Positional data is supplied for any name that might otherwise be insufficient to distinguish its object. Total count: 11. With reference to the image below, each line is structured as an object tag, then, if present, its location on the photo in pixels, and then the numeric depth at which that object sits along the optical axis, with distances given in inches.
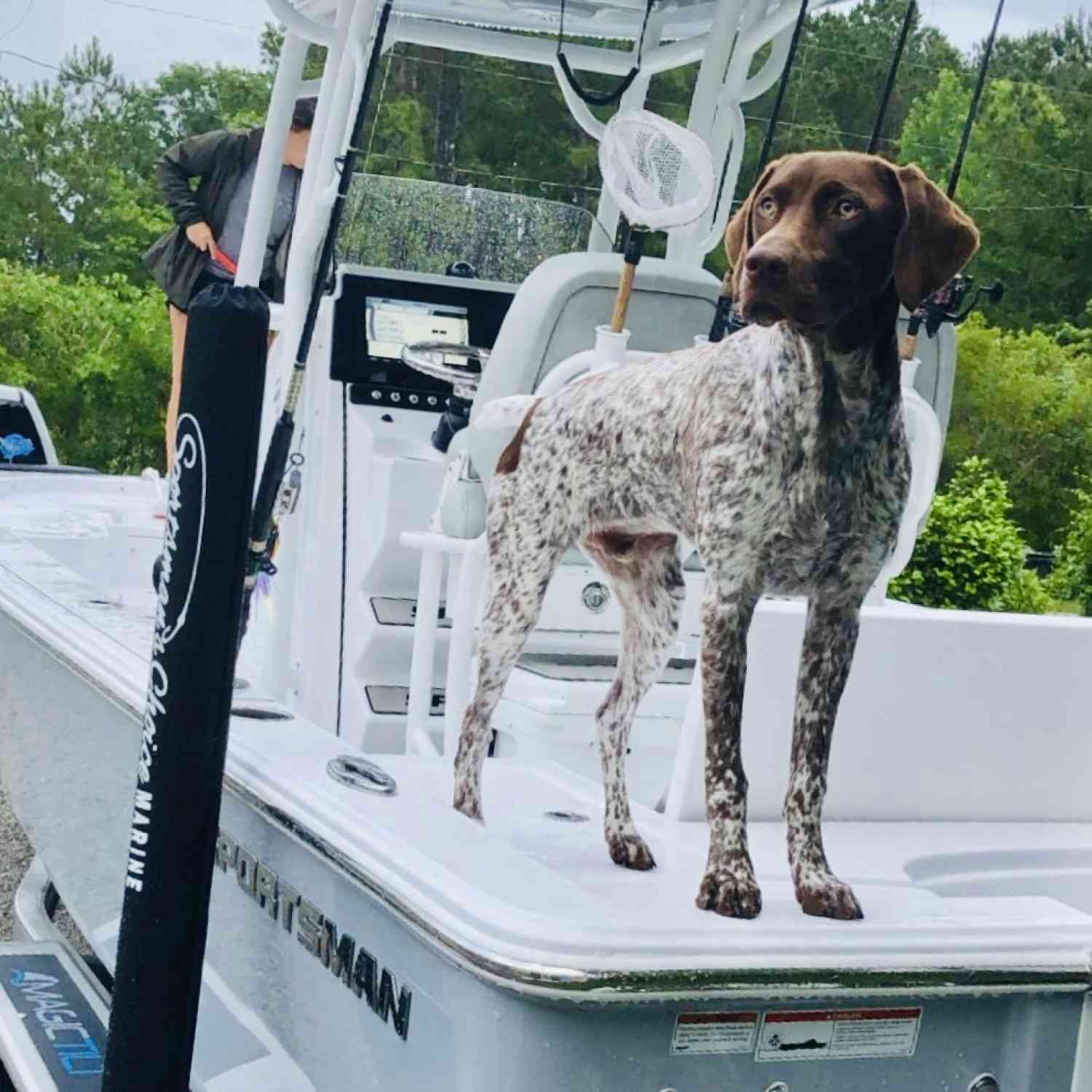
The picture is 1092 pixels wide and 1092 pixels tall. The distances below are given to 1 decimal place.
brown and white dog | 71.8
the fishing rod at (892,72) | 87.4
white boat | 71.4
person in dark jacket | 180.4
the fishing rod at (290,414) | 107.6
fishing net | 95.1
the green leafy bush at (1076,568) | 480.9
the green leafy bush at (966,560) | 358.0
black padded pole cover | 84.5
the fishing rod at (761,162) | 90.6
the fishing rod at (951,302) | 89.0
